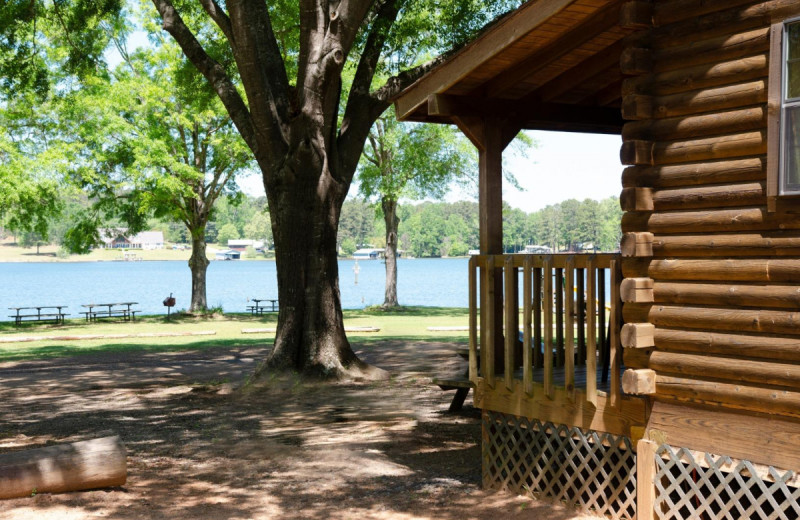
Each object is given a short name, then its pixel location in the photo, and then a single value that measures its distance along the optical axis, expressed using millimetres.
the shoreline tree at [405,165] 36406
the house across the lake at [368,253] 187562
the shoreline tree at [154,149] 31844
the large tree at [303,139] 14906
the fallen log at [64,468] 7746
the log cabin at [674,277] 5930
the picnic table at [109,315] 34106
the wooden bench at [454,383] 10289
